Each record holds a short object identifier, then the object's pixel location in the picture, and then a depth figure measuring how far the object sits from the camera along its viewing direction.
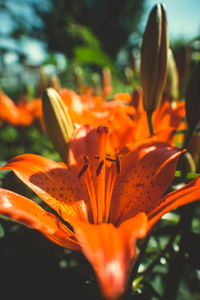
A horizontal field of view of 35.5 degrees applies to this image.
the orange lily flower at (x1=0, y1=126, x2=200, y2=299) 0.15
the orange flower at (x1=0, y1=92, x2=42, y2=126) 0.57
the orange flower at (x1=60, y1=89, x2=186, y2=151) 0.26
